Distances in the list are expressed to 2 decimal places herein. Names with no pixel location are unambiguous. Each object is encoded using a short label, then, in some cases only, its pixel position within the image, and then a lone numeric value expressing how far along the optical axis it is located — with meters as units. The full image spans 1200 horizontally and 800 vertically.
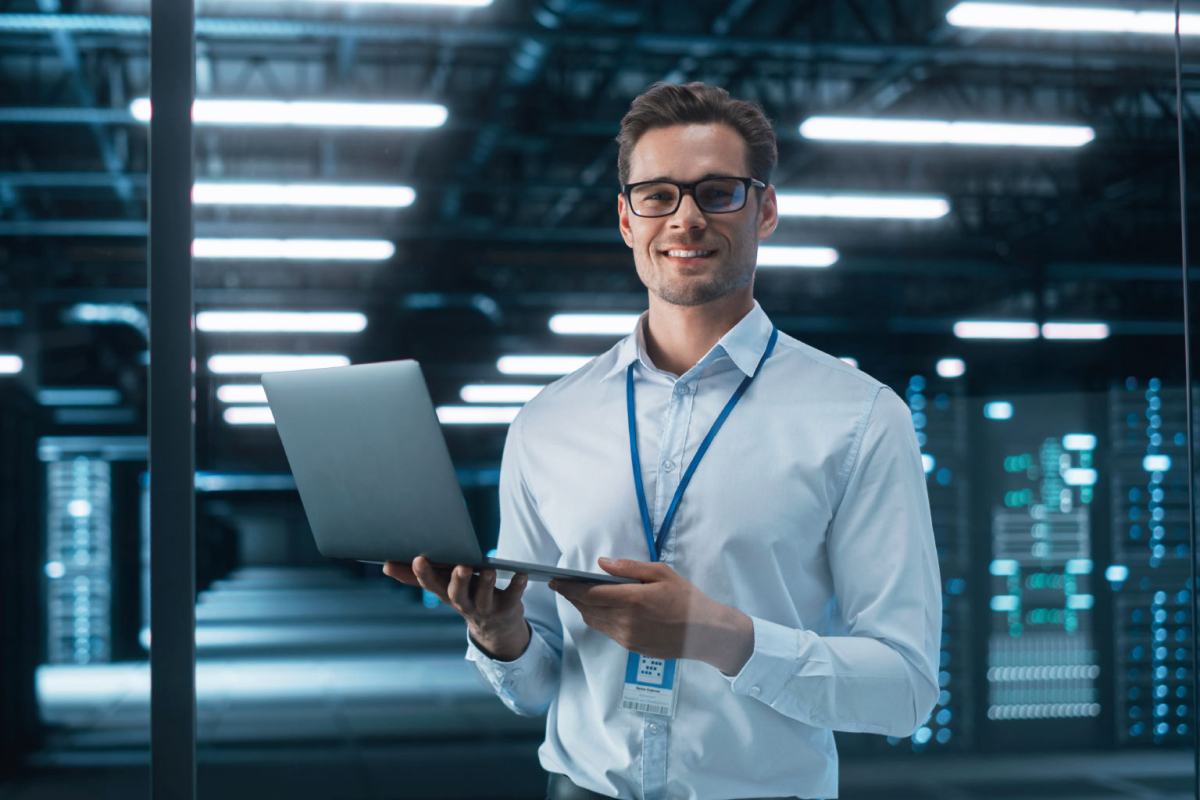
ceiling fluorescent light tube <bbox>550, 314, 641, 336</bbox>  4.27
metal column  1.98
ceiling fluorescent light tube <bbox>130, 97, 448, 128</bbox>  3.96
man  1.14
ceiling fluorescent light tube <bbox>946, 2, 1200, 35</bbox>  4.51
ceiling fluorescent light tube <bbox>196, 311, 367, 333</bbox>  3.28
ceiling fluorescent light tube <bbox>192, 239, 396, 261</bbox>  3.96
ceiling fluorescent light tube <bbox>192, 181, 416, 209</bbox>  4.00
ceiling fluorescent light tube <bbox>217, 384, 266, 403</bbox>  3.11
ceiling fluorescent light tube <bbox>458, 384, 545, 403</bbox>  3.28
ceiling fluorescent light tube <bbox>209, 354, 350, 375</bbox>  3.12
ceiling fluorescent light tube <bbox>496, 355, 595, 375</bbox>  3.89
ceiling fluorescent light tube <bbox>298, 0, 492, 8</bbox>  4.55
